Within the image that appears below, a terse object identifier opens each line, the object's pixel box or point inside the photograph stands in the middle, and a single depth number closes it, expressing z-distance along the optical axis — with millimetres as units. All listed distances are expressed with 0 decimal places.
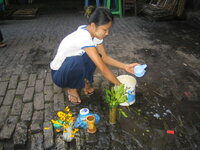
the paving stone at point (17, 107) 2422
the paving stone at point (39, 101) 2504
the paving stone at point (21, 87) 2830
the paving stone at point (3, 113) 2279
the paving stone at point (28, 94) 2666
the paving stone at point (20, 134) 1991
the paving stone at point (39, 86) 2881
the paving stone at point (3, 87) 2811
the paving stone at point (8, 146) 1980
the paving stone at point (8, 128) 2061
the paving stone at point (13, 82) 2983
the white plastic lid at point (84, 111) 2063
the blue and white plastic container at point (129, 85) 2276
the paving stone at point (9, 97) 2613
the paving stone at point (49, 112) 2318
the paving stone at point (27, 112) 2316
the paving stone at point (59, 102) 2478
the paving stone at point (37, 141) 1937
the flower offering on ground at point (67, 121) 1835
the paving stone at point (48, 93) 2661
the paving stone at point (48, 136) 1944
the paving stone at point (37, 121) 2138
